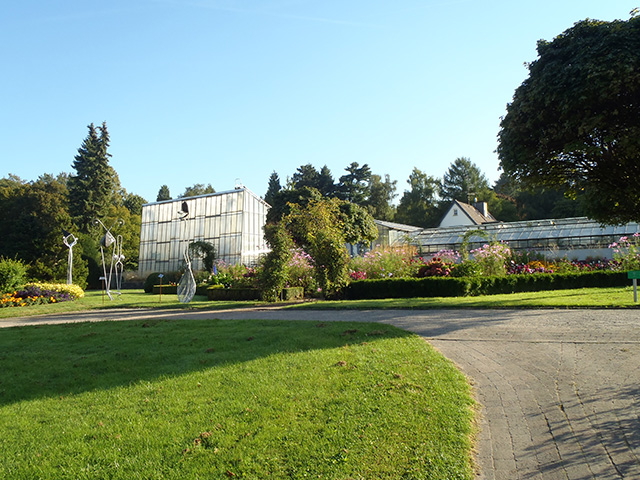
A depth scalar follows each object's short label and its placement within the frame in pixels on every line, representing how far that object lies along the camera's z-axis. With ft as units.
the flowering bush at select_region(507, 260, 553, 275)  53.47
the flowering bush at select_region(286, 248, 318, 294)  56.08
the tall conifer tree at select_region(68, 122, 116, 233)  130.62
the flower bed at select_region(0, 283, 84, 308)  50.35
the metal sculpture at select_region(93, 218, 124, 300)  63.20
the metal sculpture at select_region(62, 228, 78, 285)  64.39
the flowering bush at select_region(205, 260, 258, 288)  60.08
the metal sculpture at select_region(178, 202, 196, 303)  50.85
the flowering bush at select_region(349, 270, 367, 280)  53.36
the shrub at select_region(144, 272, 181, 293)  83.41
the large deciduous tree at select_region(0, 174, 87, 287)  77.30
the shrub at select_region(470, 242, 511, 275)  51.13
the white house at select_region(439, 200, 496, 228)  128.88
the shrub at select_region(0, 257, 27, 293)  54.19
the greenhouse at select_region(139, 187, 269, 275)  101.04
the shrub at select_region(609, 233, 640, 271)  51.26
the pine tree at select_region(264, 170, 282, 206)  198.12
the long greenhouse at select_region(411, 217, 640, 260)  77.77
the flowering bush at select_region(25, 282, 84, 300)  55.98
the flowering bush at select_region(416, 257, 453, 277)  48.04
